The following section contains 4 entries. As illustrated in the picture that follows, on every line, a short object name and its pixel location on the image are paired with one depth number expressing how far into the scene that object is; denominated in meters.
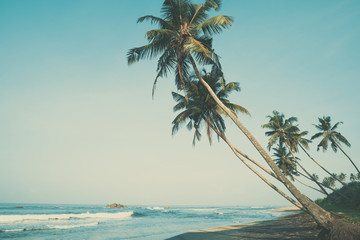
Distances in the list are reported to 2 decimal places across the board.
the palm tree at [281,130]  24.95
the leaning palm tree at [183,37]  8.84
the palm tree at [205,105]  12.86
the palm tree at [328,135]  26.48
